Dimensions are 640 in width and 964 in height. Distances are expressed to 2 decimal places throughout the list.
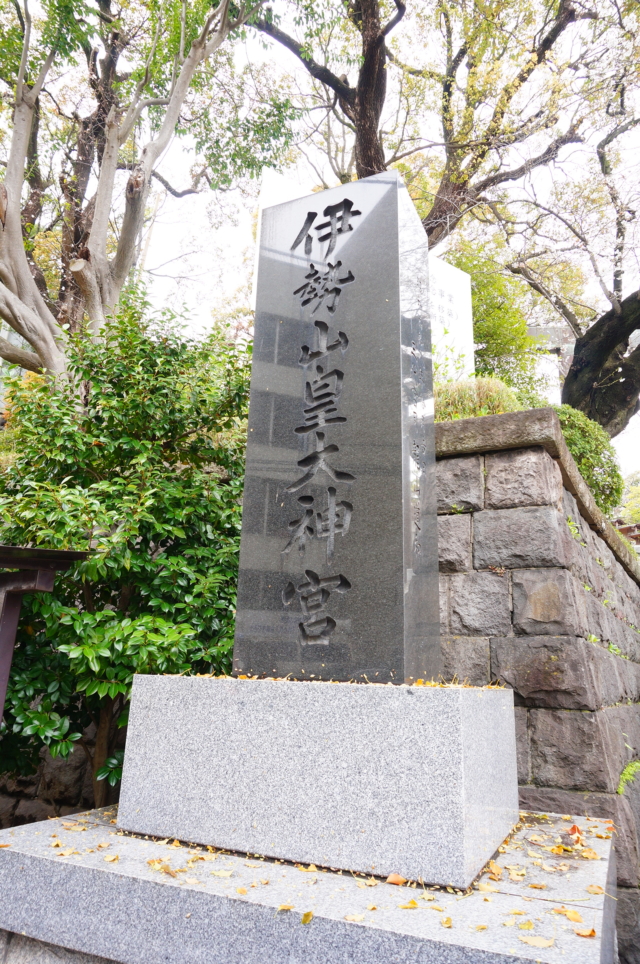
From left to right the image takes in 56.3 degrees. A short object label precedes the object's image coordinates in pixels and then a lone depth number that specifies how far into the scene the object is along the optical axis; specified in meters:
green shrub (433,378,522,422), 4.22
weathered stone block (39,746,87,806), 3.94
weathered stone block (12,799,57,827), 3.98
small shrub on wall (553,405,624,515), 5.63
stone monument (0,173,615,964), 1.67
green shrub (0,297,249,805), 2.88
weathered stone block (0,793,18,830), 4.13
